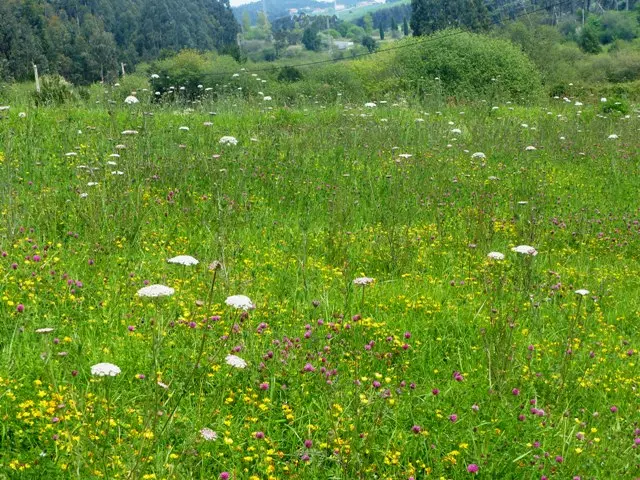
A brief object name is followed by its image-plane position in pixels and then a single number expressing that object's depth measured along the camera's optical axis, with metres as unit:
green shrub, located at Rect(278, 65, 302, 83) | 55.51
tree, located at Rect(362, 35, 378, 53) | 143.32
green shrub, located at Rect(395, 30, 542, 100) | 26.73
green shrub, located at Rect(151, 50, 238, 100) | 51.22
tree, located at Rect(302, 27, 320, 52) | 158.62
